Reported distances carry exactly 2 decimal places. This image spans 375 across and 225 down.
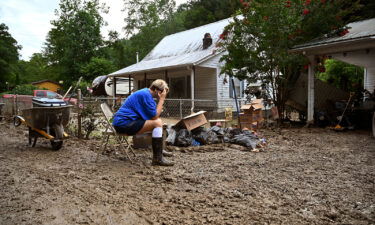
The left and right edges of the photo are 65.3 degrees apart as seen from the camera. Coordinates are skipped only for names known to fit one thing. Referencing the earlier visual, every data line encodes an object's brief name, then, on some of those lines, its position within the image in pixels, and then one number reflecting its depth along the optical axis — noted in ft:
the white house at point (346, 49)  28.27
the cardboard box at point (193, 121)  21.80
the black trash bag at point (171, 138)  21.49
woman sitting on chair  15.28
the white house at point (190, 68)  51.72
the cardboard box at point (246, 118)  28.76
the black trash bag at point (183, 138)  21.39
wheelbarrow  19.97
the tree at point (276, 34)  32.45
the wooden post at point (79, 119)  24.94
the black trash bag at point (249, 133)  22.56
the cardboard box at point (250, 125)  28.99
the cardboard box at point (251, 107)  28.66
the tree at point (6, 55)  114.83
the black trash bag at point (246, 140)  21.04
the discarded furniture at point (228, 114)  31.73
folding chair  16.67
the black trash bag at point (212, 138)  22.54
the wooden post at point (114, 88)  71.97
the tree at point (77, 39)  118.52
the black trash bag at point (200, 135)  22.36
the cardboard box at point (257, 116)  29.13
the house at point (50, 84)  148.05
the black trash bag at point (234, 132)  23.38
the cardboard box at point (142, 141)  21.03
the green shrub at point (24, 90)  87.13
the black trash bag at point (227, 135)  22.74
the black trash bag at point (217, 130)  23.22
